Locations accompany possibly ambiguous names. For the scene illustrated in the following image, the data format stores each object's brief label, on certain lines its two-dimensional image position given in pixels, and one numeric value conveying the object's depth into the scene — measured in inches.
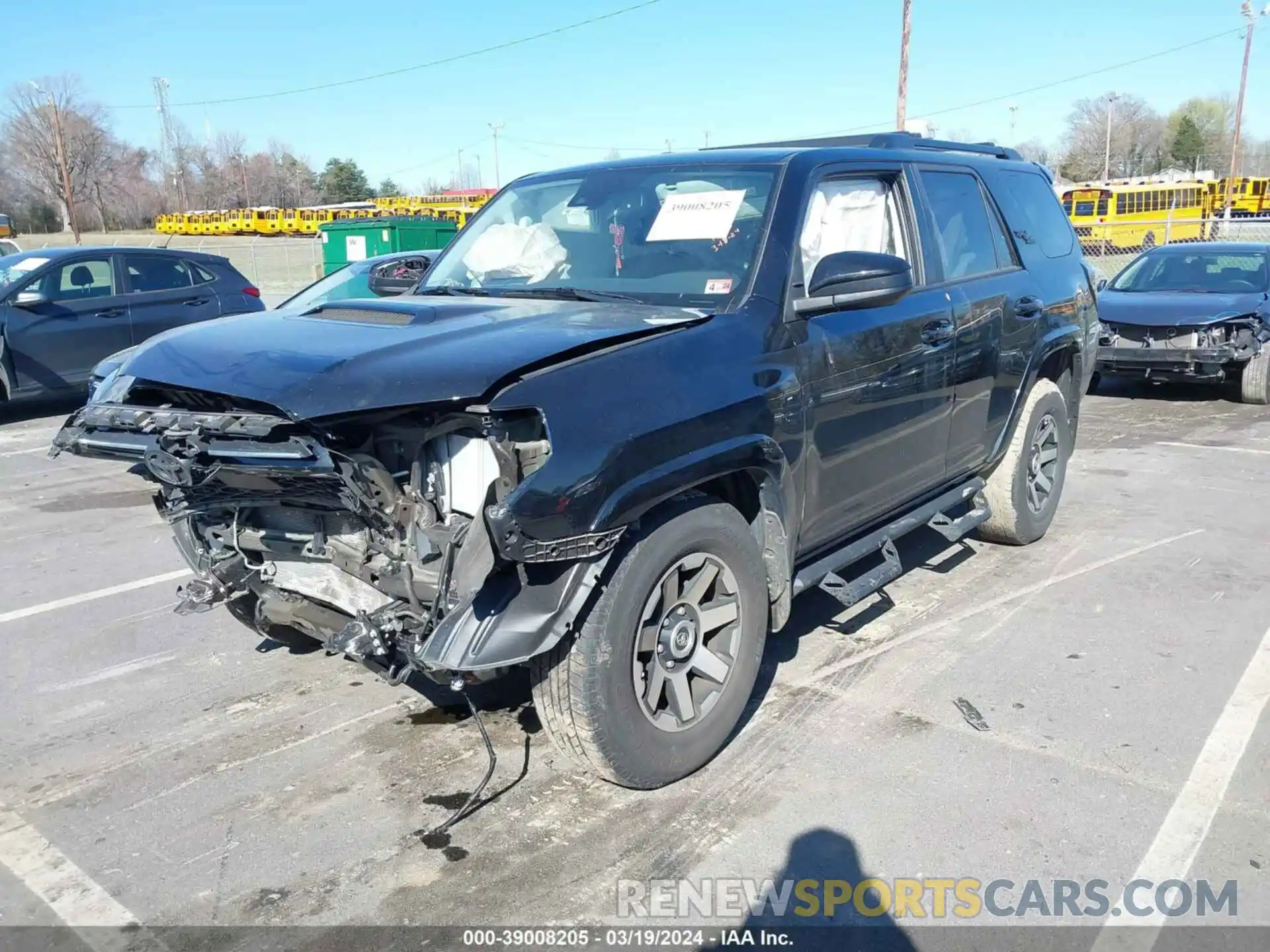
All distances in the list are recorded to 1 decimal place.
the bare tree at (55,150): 2652.6
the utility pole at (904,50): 984.3
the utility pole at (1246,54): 1694.1
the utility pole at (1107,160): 3176.7
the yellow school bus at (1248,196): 1777.8
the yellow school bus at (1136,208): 1384.1
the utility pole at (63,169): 1502.2
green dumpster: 843.4
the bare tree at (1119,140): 3636.8
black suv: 110.5
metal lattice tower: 3235.7
